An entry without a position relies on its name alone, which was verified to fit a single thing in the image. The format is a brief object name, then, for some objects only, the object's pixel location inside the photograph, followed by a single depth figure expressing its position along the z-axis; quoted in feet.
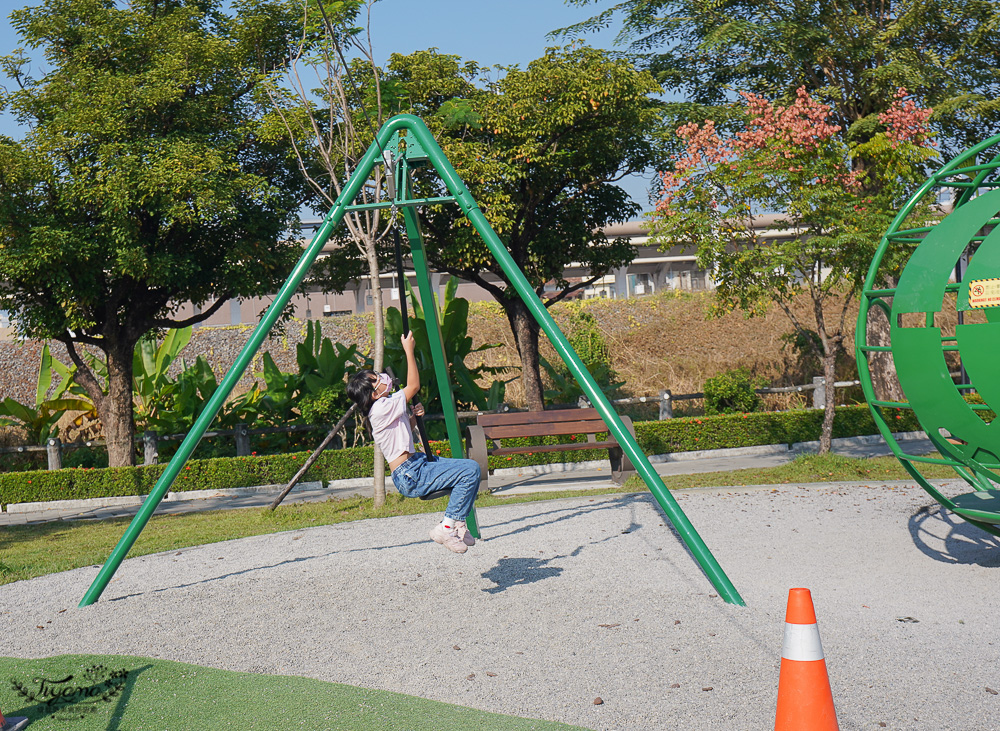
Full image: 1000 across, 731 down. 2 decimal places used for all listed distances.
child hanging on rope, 17.49
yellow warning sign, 16.25
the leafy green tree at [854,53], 52.65
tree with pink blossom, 35.47
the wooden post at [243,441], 48.19
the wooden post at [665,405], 50.78
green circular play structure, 16.34
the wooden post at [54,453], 48.57
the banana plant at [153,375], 53.93
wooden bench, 37.29
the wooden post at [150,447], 47.09
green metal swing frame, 16.84
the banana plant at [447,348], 49.65
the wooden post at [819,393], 52.95
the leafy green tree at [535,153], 42.50
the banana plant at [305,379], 48.88
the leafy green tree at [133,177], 38.99
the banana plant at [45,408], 53.72
